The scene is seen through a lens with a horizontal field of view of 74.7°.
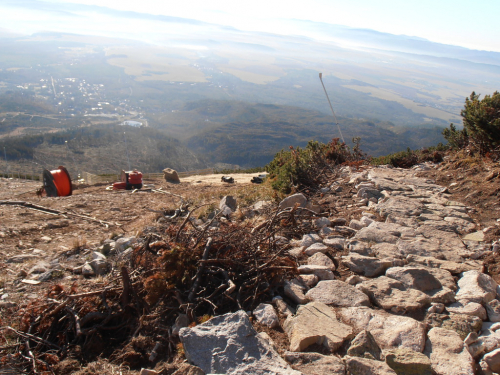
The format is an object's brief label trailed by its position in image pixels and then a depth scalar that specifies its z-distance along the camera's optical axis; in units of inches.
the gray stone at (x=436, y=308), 107.0
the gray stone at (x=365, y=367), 78.9
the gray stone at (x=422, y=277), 118.6
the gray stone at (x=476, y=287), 109.2
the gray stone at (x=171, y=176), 689.6
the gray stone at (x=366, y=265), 133.3
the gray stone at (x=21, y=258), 202.7
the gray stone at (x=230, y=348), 78.4
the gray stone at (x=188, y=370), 81.7
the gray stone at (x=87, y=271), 173.9
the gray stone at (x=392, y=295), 109.5
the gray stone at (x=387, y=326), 91.7
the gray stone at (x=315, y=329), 91.2
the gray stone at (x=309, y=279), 125.6
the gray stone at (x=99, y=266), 174.9
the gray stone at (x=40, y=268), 182.7
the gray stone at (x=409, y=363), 80.6
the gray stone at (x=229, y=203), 256.8
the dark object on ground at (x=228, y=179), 622.7
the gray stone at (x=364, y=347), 86.3
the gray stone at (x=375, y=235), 161.2
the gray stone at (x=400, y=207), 192.0
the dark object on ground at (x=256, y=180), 603.6
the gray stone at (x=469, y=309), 103.2
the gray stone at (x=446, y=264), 132.4
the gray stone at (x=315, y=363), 80.7
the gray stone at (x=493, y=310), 103.2
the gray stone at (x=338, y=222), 190.9
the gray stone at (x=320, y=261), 139.7
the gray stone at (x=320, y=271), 130.6
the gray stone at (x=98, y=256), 186.3
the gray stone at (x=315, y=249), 152.5
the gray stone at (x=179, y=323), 105.0
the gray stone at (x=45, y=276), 172.4
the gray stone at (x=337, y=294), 113.5
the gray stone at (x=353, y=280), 126.7
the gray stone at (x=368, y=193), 225.7
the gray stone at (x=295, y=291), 113.3
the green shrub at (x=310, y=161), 281.0
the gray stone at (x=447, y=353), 82.0
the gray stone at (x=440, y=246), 147.3
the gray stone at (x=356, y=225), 180.5
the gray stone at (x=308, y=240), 162.1
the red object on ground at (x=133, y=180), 551.6
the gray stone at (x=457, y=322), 97.0
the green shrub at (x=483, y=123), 270.8
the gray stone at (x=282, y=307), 107.9
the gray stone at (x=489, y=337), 88.8
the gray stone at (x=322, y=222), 186.5
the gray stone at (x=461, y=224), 173.0
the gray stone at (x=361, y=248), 149.6
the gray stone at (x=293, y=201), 210.2
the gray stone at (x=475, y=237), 160.2
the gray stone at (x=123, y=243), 203.8
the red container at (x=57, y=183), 478.3
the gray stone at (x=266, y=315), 102.6
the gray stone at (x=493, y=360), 82.3
